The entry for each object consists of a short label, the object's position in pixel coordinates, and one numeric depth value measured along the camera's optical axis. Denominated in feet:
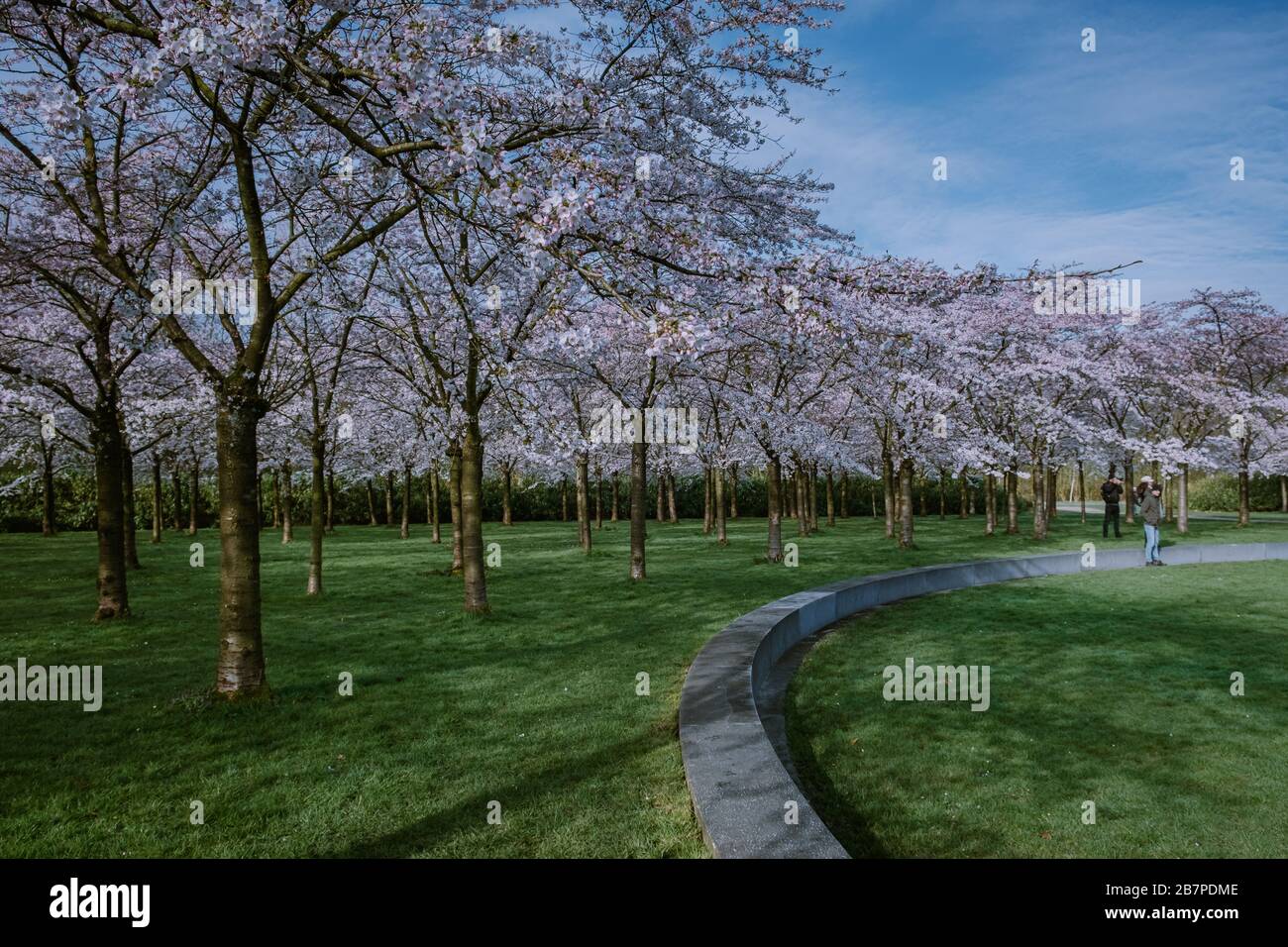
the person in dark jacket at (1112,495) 93.35
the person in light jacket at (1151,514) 64.54
